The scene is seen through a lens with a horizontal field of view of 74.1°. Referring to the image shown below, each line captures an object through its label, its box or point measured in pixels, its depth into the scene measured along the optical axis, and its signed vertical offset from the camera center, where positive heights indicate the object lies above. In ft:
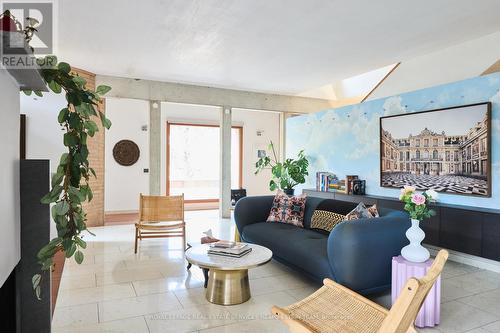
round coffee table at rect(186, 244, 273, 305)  9.32 -3.25
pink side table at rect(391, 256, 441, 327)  8.29 -3.26
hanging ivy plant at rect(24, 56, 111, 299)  4.25 +0.01
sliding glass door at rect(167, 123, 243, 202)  30.99 +0.51
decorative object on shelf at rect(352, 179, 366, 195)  18.74 -1.15
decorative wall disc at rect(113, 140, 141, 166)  27.32 +1.17
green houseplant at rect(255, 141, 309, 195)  21.93 -0.30
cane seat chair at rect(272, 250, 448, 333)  4.34 -2.66
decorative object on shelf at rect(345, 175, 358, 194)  18.84 -0.87
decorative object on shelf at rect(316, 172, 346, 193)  20.13 -1.01
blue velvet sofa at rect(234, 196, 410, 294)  8.99 -2.54
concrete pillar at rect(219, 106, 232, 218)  24.79 +0.56
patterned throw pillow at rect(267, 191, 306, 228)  14.11 -1.88
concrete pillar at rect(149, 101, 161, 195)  22.48 +1.45
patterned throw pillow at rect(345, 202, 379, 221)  10.75 -1.52
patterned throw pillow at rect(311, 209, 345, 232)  12.36 -2.03
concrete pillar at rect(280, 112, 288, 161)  27.27 +2.79
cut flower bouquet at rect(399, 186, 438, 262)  8.54 -1.34
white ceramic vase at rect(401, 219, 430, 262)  8.56 -2.13
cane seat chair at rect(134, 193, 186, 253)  15.52 -2.18
